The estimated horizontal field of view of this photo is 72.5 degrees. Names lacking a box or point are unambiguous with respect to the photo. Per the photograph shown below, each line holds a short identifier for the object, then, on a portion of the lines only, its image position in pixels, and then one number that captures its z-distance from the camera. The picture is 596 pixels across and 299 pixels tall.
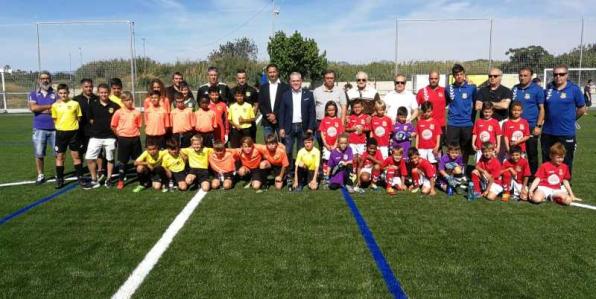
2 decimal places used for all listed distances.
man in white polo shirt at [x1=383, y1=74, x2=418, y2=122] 7.21
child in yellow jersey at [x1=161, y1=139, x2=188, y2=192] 6.55
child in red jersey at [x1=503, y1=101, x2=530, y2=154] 6.31
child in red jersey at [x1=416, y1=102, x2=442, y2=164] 6.64
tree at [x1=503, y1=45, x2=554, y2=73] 23.16
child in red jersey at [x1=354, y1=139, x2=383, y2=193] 6.69
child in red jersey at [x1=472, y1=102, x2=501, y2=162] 6.46
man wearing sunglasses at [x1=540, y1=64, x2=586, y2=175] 6.18
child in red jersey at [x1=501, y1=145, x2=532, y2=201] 6.08
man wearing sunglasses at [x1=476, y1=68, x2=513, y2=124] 6.57
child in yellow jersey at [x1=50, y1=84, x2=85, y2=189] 6.61
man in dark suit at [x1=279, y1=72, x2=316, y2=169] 6.90
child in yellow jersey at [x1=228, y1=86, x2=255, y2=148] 7.14
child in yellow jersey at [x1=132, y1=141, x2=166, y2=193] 6.51
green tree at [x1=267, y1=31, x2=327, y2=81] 35.16
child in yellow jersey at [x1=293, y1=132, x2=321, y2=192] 6.60
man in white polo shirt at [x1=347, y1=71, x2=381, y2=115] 7.09
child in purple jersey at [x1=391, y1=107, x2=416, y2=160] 6.73
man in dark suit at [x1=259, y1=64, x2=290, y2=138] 7.23
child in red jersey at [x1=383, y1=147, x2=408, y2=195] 6.52
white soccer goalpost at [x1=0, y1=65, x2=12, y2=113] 26.12
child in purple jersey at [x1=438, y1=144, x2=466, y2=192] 6.50
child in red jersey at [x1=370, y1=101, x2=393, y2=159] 6.84
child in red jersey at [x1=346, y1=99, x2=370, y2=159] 6.98
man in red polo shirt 6.98
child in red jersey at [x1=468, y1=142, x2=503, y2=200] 6.09
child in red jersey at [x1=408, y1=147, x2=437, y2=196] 6.34
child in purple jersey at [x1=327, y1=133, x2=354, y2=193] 6.70
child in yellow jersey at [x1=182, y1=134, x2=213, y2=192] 6.64
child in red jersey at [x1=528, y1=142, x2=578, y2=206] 5.85
